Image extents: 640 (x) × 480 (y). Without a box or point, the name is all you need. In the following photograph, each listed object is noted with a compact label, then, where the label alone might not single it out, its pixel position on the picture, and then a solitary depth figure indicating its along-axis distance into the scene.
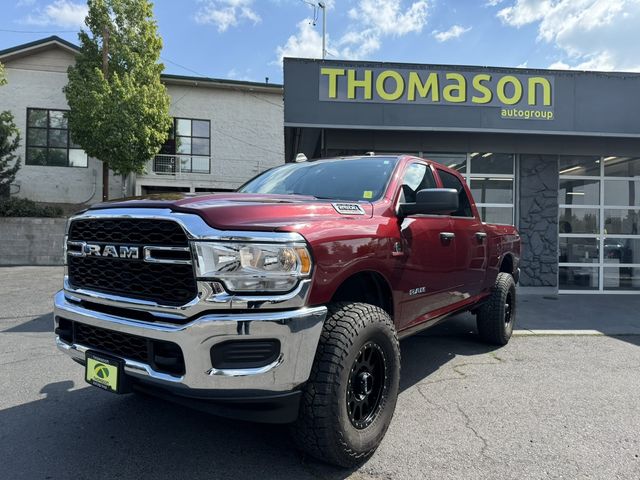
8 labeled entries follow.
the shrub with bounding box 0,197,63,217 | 17.23
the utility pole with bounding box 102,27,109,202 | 18.39
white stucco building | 21.38
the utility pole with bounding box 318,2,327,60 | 25.58
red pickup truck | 2.21
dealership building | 8.99
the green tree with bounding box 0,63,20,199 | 18.15
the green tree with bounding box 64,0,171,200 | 17.80
